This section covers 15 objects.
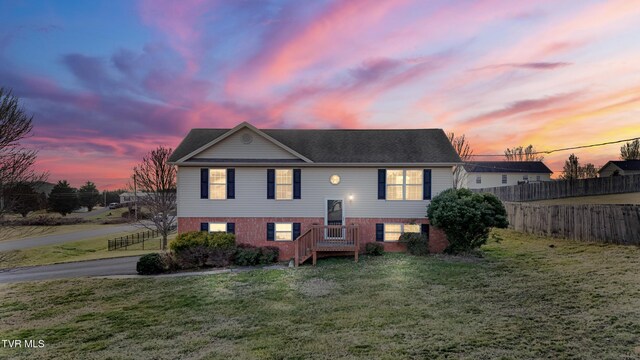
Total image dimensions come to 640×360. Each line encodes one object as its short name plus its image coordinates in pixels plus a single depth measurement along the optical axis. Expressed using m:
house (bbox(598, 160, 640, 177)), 51.62
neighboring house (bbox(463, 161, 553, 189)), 56.94
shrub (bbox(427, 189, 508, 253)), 15.84
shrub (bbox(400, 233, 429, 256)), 17.12
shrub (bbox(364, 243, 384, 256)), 17.30
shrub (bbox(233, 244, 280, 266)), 16.53
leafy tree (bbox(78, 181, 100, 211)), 66.79
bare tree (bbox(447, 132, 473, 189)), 35.22
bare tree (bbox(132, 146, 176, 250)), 25.02
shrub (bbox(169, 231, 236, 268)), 16.41
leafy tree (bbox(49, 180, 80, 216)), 54.38
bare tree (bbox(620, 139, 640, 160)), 60.16
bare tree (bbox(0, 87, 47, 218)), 10.79
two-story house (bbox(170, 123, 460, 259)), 17.69
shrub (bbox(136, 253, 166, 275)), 15.65
